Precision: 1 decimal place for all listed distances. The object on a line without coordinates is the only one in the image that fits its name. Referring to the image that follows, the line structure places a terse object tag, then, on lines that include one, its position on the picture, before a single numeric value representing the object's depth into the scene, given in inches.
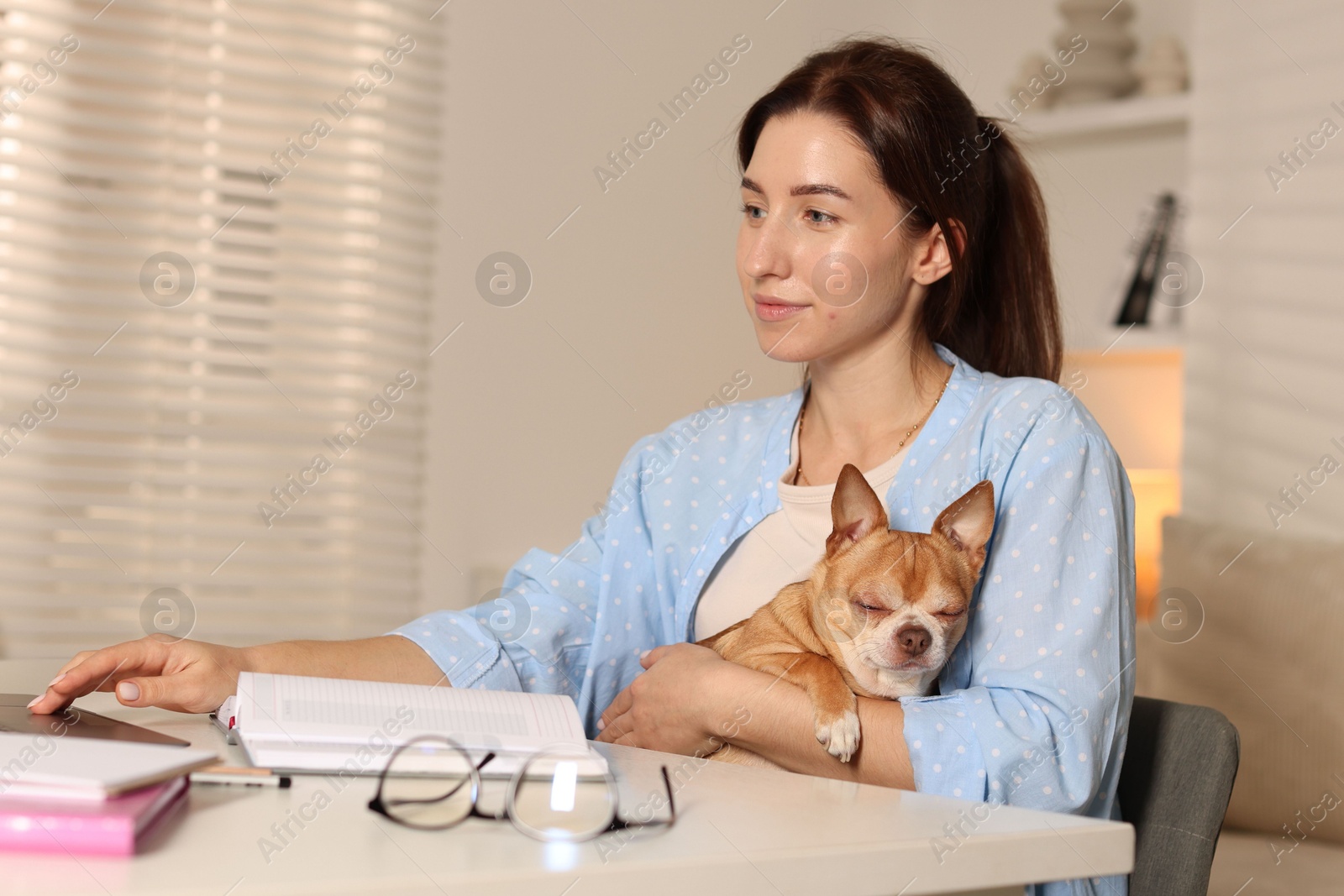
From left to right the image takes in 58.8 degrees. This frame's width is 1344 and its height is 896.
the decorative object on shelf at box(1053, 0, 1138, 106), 116.6
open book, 32.0
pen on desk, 29.8
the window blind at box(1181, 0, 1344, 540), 94.1
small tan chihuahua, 42.1
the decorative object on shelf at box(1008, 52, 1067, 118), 121.1
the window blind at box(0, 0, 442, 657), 93.4
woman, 40.9
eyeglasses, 27.3
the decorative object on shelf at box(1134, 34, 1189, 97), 111.7
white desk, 22.6
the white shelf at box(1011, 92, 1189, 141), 110.7
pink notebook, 23.0
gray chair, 41.1
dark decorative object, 112.6
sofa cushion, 75.8
